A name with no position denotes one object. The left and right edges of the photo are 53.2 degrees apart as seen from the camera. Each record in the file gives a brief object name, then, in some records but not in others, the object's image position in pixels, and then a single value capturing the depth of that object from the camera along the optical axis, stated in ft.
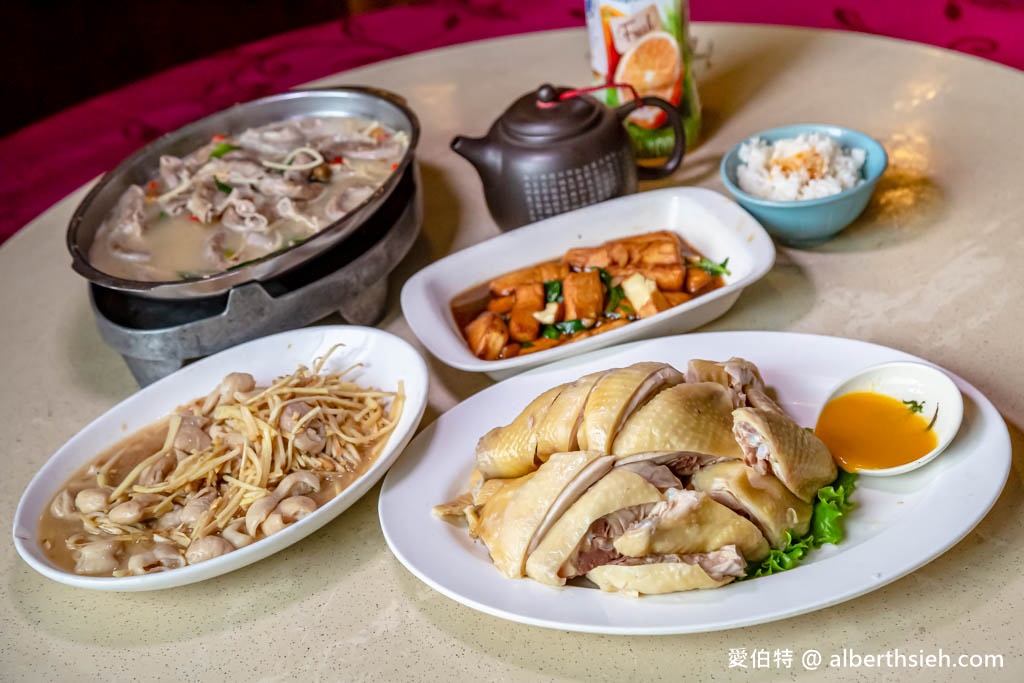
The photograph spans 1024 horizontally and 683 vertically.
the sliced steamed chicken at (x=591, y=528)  1.63
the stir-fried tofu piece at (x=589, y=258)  2.44
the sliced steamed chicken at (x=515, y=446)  1.83
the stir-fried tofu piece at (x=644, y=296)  2.25
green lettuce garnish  1.62
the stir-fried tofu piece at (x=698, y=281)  2.33
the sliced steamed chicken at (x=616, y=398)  1.73
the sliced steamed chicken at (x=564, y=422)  1.79
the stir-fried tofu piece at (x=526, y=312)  2.30
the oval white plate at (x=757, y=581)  1.55
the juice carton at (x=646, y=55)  2.70
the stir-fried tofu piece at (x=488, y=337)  2.27
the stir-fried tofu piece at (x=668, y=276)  2.32
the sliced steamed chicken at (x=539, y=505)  1.66
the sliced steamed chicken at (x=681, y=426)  1.71
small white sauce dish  1.73
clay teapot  2.49
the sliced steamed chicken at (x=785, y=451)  1.67
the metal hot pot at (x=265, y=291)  2.24
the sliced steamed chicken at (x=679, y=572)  1.58
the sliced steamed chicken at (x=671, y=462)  1.70
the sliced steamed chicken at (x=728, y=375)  1.87
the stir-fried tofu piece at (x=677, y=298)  2.28
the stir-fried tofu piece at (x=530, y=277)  2.43
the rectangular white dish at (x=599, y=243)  2.15
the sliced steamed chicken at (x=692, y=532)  1.61
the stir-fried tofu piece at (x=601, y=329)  2.26
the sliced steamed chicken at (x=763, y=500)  1.64
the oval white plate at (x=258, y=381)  1.79
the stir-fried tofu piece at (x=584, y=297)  2.32
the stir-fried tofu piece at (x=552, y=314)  2.32
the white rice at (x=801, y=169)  2.43
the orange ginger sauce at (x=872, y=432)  1.77
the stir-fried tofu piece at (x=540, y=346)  2.26
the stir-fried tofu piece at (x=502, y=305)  2.41
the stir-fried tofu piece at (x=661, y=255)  2.36
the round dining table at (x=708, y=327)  1.64
